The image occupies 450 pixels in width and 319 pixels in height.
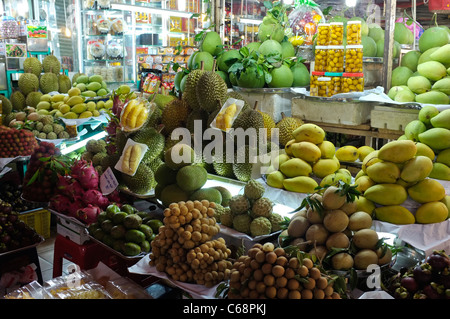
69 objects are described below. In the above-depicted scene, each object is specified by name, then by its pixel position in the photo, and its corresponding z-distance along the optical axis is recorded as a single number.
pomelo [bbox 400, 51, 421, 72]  3.35
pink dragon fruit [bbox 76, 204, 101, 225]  2.50
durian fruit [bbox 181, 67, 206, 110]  2.82
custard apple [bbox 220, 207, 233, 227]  2.15
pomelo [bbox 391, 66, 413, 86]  3.20
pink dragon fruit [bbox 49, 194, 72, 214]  2.63
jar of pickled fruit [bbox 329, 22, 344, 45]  3.00
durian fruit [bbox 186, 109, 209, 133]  2.79
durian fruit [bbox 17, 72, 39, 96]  5.54
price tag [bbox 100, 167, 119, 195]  2.66
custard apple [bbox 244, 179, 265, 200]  2.12
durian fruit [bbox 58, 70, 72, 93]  5.88
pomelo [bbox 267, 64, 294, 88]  3.13
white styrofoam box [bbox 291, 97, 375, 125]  2.96
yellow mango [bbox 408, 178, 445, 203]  1.96
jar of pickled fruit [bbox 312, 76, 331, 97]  3.04
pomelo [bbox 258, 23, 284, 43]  3.51
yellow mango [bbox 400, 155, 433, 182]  1.97
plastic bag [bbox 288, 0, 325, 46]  3.64
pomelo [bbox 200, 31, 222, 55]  3.38
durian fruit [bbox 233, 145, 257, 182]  2.52
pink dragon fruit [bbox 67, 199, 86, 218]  2.59
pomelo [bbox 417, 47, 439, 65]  3.22
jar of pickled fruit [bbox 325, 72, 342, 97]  3.05
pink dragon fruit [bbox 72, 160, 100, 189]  2.69
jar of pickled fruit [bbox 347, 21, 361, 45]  2.96
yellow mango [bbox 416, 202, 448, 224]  1.94
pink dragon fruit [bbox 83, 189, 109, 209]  2.62
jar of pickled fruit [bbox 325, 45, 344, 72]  3.03
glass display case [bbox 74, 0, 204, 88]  6.91
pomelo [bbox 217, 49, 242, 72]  3.19
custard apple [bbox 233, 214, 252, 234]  2.07
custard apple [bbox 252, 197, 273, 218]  2.09
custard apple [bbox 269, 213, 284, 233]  2.09
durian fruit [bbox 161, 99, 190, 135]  2.89
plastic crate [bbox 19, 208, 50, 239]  3.63
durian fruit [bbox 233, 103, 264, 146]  2.57
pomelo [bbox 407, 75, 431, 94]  2.97
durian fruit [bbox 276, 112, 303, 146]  2.79
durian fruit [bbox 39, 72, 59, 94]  5.69
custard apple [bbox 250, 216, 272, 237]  2.02
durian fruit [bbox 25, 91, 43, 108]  5.44
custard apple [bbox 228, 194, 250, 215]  2.12
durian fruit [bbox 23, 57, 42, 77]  5.73
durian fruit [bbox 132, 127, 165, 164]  2.75
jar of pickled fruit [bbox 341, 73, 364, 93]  2.99
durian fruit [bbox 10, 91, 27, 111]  5.45
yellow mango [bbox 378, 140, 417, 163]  1.99
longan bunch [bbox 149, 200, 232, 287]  1.75
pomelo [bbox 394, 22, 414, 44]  3.65
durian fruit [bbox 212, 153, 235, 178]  2.65
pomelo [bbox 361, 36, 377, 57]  3.33
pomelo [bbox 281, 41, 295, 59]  3.47
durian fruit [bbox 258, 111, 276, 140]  2.72
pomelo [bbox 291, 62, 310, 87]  3.34
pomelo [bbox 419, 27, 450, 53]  3.30
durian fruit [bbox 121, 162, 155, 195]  2.73
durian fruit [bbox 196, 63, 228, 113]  2.67
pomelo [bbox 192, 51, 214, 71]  3.26
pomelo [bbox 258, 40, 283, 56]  3.26
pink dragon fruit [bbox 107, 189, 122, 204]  2.79
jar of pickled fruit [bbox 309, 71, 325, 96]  3.11
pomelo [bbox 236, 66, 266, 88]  3.02
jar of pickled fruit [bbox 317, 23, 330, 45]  3.07
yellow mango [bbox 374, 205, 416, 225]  1.93
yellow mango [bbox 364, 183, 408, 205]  1.96
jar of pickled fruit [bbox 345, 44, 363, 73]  2.98
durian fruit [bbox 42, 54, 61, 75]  5.95
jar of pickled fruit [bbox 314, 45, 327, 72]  3.08
